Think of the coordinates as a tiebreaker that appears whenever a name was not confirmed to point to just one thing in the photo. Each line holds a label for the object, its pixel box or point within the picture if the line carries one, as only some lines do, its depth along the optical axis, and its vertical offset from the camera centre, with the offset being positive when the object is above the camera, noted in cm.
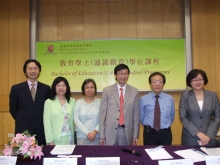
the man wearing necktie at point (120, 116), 247 -28
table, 154 -49
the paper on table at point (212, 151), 163 -48
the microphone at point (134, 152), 166 -48
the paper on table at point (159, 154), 159 -49
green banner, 390 +61
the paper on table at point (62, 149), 173 -48
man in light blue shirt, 236 -25
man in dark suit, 245 -12
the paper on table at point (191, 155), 156 -49
